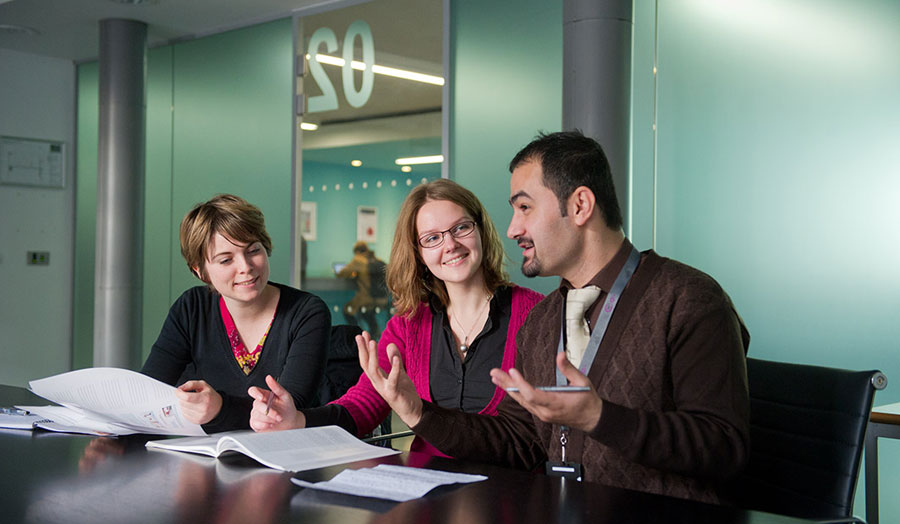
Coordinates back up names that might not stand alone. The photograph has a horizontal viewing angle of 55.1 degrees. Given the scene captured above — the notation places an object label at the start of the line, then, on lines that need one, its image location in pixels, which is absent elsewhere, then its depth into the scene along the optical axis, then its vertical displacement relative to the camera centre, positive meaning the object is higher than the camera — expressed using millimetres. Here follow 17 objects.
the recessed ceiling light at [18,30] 5793 +1449
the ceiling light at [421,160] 4555 +469
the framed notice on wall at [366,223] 4898 +131
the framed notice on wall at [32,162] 6371 +609
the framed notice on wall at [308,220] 5207 +156
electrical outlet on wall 6531 -117
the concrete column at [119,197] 5715 +311
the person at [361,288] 4926 -240
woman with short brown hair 2490 -222
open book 1624 -405
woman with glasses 2375 -155
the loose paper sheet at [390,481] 1388 -397
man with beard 1468 -215
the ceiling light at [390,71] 4551 +961
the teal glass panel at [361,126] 4613 +675
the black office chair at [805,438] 1539 -350
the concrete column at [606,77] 3502 +702
